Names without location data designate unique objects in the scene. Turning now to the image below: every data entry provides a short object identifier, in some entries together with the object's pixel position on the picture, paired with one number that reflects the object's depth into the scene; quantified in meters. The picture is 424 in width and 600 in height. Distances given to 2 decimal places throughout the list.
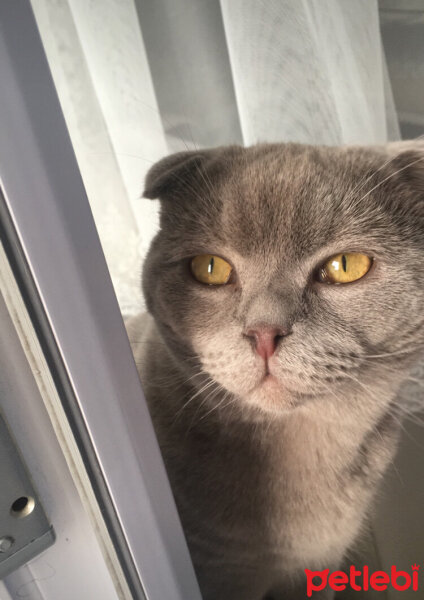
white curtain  0.18
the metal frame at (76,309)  0.08
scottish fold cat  0.16
